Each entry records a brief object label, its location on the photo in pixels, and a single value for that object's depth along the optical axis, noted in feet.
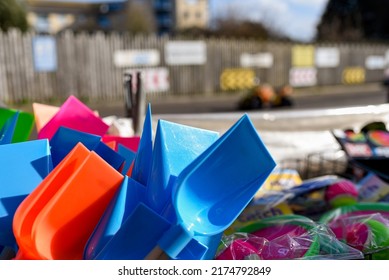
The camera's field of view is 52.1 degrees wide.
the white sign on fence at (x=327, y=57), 42.86
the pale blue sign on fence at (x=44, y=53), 25.97
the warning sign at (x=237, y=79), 36.42
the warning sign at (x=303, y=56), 40.81
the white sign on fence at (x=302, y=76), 41.38
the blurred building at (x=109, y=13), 138.82
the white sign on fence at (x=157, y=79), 31.37
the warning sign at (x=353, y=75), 46.80
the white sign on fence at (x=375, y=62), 49.26
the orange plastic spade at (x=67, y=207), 1.88
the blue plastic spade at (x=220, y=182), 1.90
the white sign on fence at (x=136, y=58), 29.64
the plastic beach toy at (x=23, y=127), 2.95
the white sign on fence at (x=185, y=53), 32.27
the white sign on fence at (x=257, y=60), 37.24
